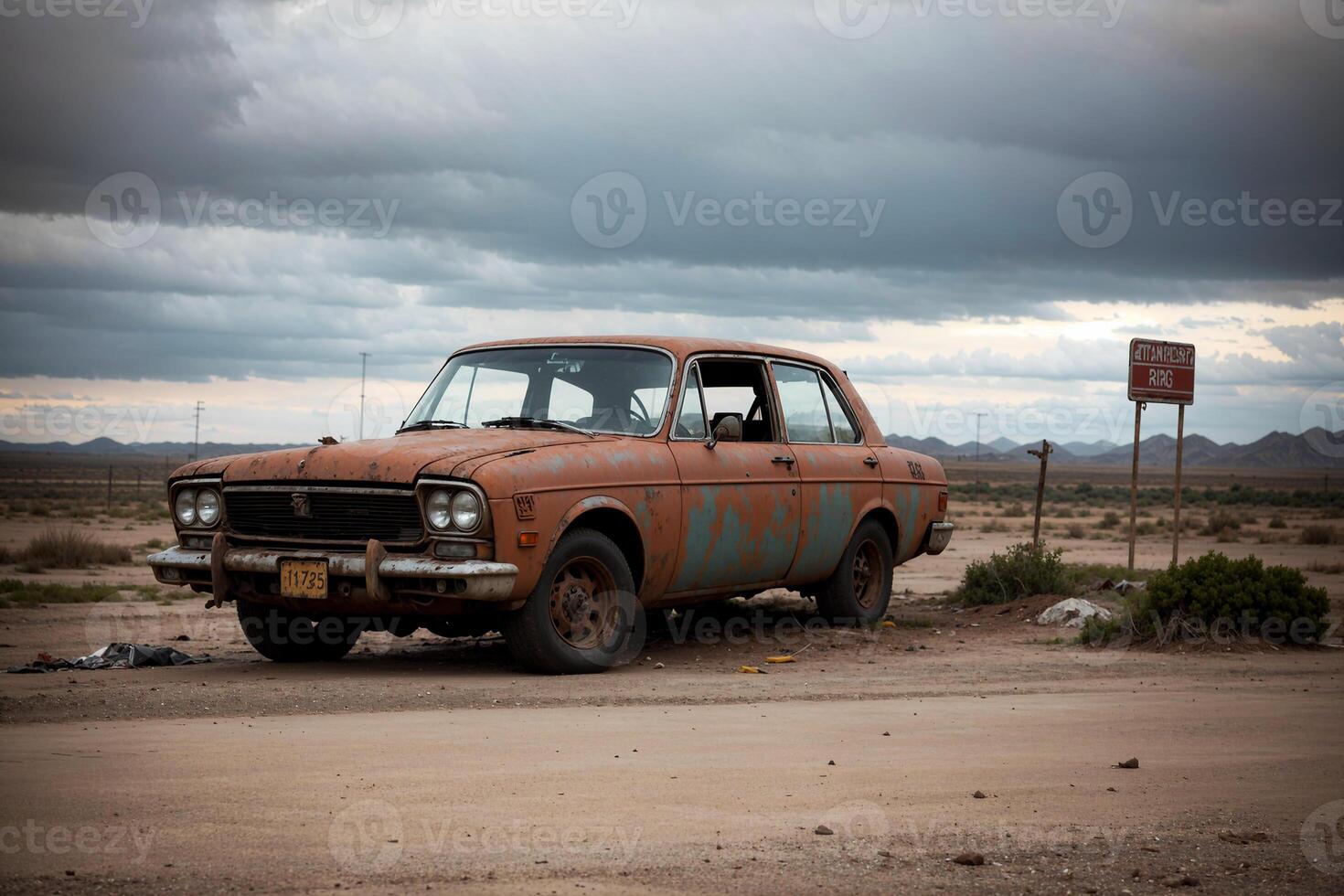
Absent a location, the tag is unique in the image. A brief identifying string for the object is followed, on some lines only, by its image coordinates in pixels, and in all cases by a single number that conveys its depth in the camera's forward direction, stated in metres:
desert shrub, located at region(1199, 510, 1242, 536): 33.78
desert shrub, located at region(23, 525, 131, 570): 20.25
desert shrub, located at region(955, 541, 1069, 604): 13.27
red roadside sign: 16.25
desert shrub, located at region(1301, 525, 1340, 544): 30.56
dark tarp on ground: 8.41
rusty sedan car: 7.48
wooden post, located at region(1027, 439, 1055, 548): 15.45
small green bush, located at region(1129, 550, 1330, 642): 10.23
